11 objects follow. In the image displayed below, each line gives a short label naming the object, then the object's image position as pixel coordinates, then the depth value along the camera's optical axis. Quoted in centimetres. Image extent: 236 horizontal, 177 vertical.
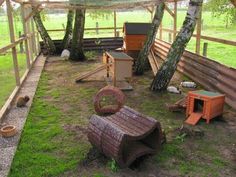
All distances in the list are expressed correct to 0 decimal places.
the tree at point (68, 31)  1396
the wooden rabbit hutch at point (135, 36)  1059
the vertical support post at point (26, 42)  950
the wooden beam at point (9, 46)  549
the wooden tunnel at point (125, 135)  349
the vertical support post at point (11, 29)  671
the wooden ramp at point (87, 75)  803
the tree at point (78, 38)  1164
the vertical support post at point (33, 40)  1252
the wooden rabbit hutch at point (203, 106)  508
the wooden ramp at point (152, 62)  873
